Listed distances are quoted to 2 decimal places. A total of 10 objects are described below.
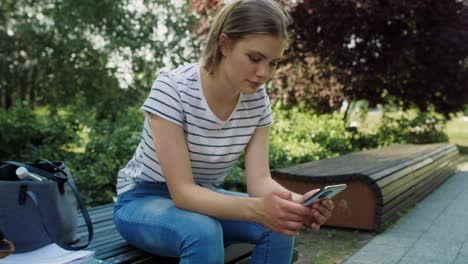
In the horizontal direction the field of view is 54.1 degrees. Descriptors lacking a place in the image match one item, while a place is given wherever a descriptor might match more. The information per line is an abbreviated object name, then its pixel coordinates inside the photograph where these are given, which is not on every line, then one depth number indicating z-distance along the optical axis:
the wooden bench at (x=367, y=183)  3.66
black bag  1.58
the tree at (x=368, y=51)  8.19
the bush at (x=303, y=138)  6.03
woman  1.53
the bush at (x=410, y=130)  8.86
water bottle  1.69
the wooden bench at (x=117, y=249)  1.74
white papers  1.53
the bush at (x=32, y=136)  4.60
